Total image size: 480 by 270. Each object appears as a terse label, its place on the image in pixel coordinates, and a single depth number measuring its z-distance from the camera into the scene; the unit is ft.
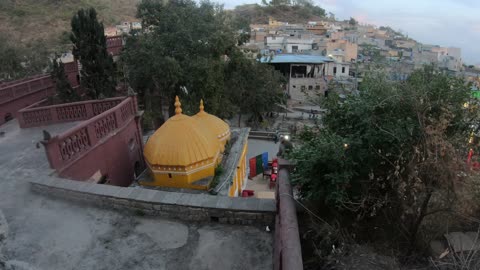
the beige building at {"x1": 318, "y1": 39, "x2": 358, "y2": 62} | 157.17
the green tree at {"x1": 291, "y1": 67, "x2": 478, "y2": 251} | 14.46
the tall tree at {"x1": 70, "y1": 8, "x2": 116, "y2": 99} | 49.75
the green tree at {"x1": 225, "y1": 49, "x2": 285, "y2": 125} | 90.89
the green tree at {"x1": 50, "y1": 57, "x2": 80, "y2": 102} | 51.70
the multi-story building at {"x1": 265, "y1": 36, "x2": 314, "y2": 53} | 172.73
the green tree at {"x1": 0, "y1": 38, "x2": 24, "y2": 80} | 78.74
